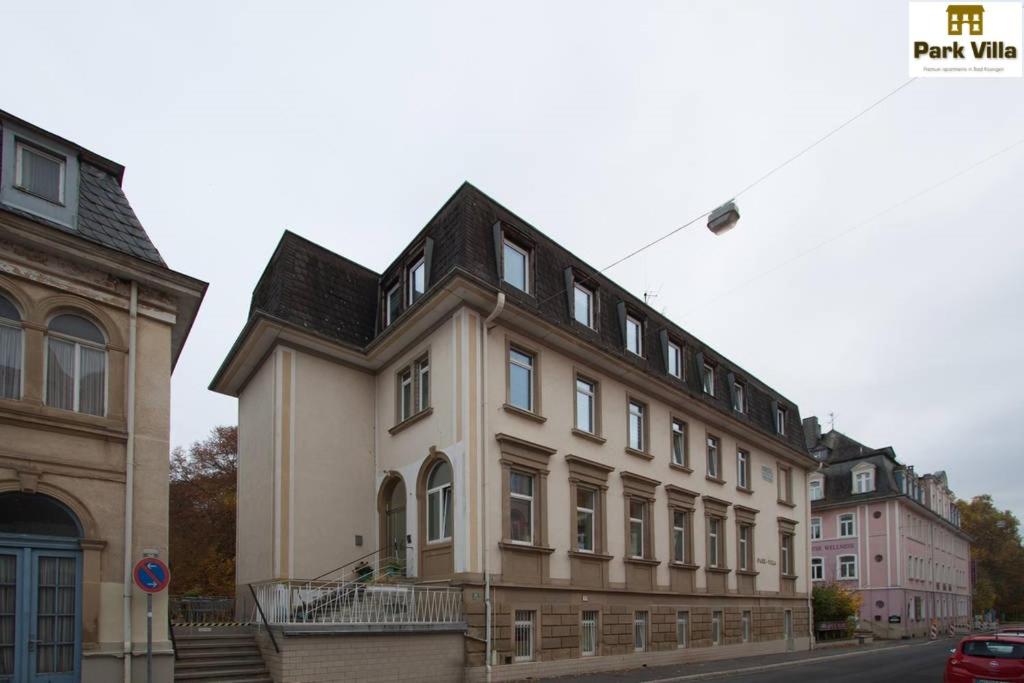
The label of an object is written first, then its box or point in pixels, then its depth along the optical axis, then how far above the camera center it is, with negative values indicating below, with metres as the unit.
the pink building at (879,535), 46.72 -5.97
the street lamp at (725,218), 12.34 +3.56
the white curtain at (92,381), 11.96 +1.04
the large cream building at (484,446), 16.72 +0.00
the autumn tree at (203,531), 33.31 -3.60
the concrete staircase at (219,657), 13.32 -3.71
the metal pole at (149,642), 11.02 -2.75
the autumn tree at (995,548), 77.38 -10.63
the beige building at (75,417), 10.95 +0.47
